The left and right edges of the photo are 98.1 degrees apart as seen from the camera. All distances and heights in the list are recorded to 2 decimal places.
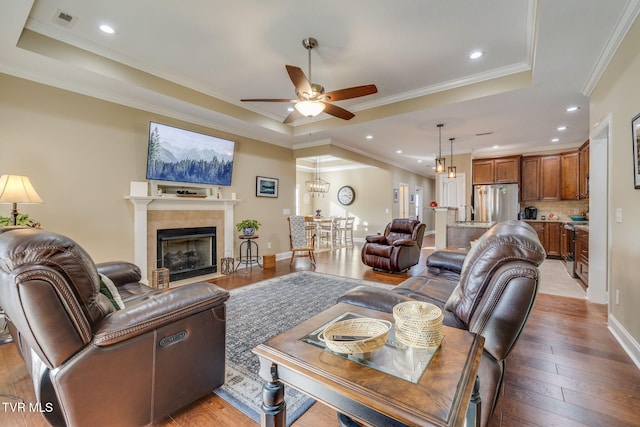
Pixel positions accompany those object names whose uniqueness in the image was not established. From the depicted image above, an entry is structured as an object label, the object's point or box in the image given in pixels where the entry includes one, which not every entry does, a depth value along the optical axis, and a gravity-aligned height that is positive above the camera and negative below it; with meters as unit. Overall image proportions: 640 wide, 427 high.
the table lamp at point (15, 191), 2.47 +0.18
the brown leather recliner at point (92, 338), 1.08 -0.58
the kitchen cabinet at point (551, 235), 5.79 -0.50
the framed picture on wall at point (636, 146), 2.08 +0.50
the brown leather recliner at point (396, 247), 4.66 -0.62
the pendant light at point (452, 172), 5.40 +0.78
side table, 5.15 -0.82
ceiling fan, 2.79 +1.23
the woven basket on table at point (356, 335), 0.90 -0.44
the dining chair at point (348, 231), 8.49 -0.64
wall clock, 9.90 +0.60
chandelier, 8.21 +0.76
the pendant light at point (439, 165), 5.18 +0.88
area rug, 1.64 -1.07
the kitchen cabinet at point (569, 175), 5.86 +0.80
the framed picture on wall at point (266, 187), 5.71 +0.53
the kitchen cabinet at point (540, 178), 6.20 +0.79
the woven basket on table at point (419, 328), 0.95 -0.40
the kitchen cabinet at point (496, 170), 6.60 +1.02
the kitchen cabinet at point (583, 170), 4.64 +0.75
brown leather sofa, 1.16 -0.38
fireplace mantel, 3.92 +0.07
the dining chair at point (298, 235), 5.57 -0.47
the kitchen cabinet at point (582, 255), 3.67 -0.61
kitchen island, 5.12 -0.39
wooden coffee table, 0.71 -0.49
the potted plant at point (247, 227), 4.95 -0.27
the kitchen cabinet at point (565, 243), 4.82 -0.59
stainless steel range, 4.37 -0.65
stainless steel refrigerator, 6.52 +0.23
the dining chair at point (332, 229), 7.96 -0.52
